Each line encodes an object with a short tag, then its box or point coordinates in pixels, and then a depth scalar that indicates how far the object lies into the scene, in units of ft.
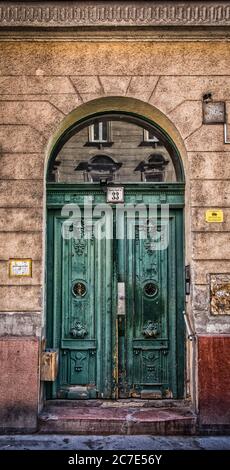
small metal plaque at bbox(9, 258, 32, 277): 20.51
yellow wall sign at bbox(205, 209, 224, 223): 20.71
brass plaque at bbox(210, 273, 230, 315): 20.42
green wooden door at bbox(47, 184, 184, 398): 21.91
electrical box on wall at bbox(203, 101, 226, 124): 21.07
